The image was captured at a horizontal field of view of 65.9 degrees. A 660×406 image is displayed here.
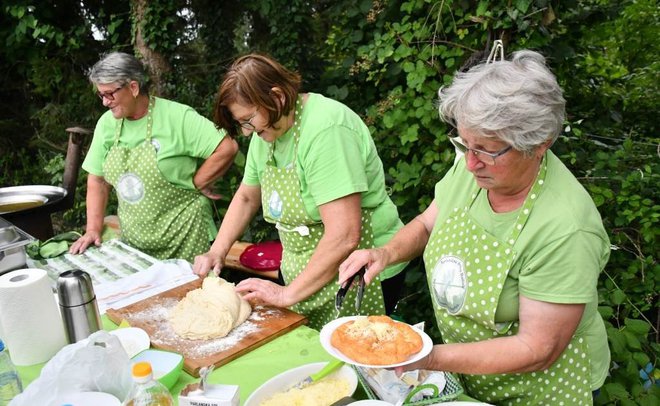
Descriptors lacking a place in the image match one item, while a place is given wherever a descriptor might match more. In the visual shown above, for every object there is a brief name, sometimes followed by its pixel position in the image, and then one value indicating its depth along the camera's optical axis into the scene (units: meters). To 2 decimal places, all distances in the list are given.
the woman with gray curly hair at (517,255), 1.37
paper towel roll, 1.60
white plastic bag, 1.35
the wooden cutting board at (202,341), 1.75
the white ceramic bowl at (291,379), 1.46
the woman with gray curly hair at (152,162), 2.87
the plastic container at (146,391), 1.14
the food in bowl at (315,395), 1.47
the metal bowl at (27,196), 3.61
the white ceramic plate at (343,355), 1.29
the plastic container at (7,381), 1.42
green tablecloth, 1.64
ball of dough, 1.87
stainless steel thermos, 1.72
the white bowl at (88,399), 1.34
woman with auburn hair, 2.01
